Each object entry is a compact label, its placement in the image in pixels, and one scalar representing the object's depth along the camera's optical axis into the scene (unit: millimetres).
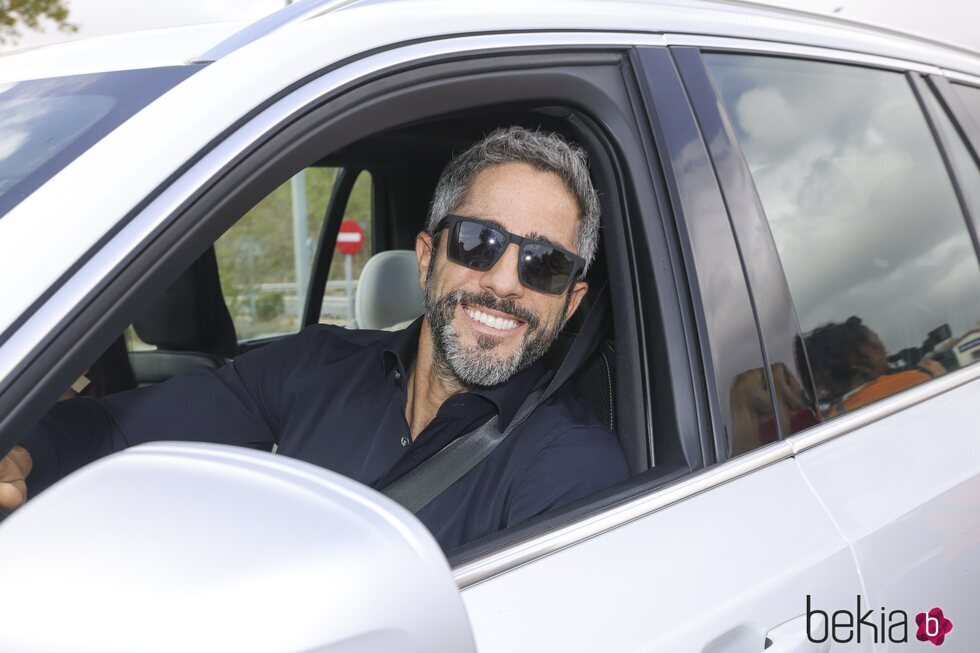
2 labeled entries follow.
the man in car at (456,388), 1694
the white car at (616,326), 767
